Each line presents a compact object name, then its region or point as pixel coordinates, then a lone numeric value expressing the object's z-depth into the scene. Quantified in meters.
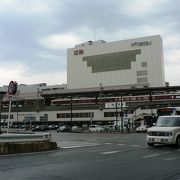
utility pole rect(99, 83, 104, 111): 112.65
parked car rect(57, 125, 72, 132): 76.10
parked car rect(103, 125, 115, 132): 74.29
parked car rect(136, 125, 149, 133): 63.74
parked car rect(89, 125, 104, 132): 75.00
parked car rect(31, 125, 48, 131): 82.44
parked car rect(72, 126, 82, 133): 75.19
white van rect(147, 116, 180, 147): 20.58
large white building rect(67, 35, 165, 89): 136.88
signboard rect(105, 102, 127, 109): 87.01
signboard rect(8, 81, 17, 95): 22.17
